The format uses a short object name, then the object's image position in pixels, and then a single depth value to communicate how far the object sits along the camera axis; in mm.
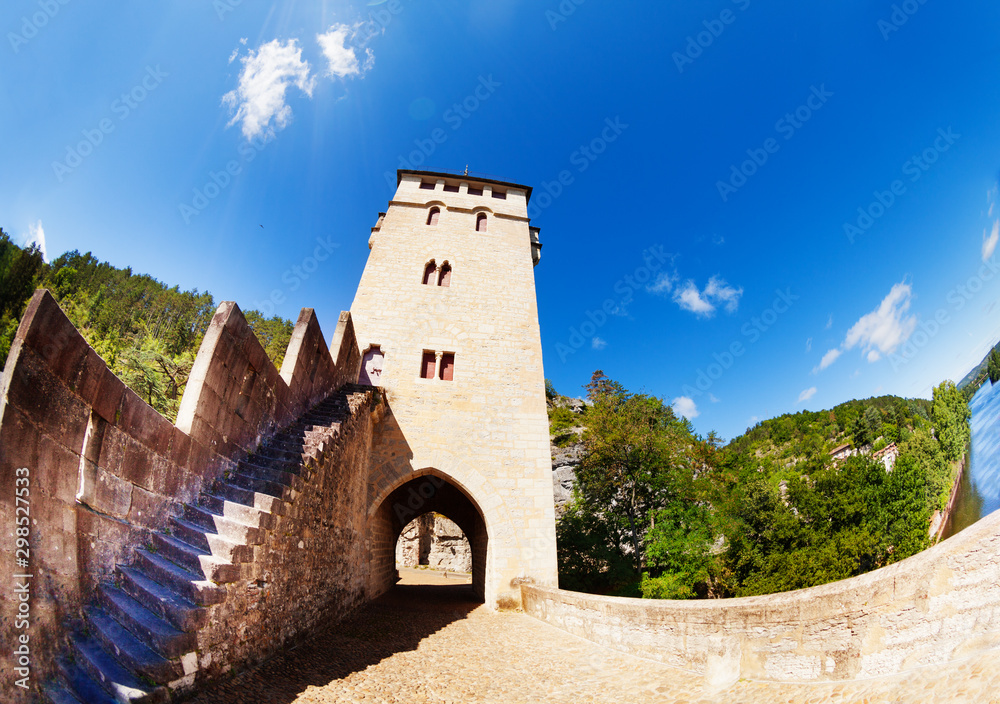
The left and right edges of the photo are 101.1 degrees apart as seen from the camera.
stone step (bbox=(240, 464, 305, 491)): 4727
